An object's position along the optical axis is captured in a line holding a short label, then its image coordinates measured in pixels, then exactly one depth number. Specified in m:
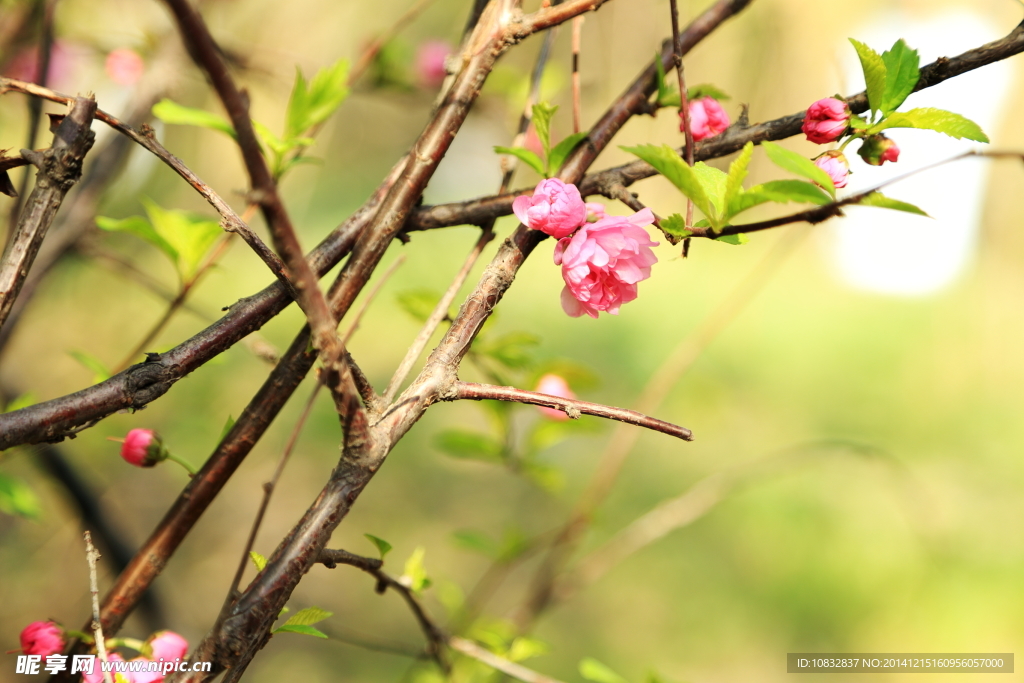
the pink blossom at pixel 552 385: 1.82
